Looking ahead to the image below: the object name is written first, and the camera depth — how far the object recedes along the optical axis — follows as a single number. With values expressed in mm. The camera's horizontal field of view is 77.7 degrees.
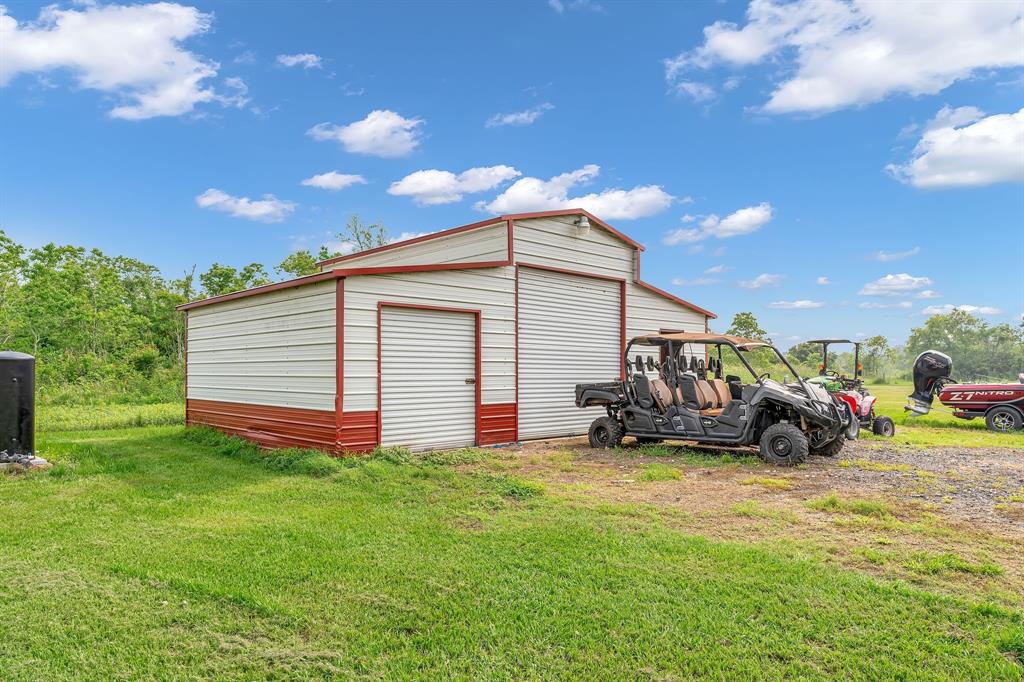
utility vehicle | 8594
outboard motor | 13930
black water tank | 8383
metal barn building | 8828
